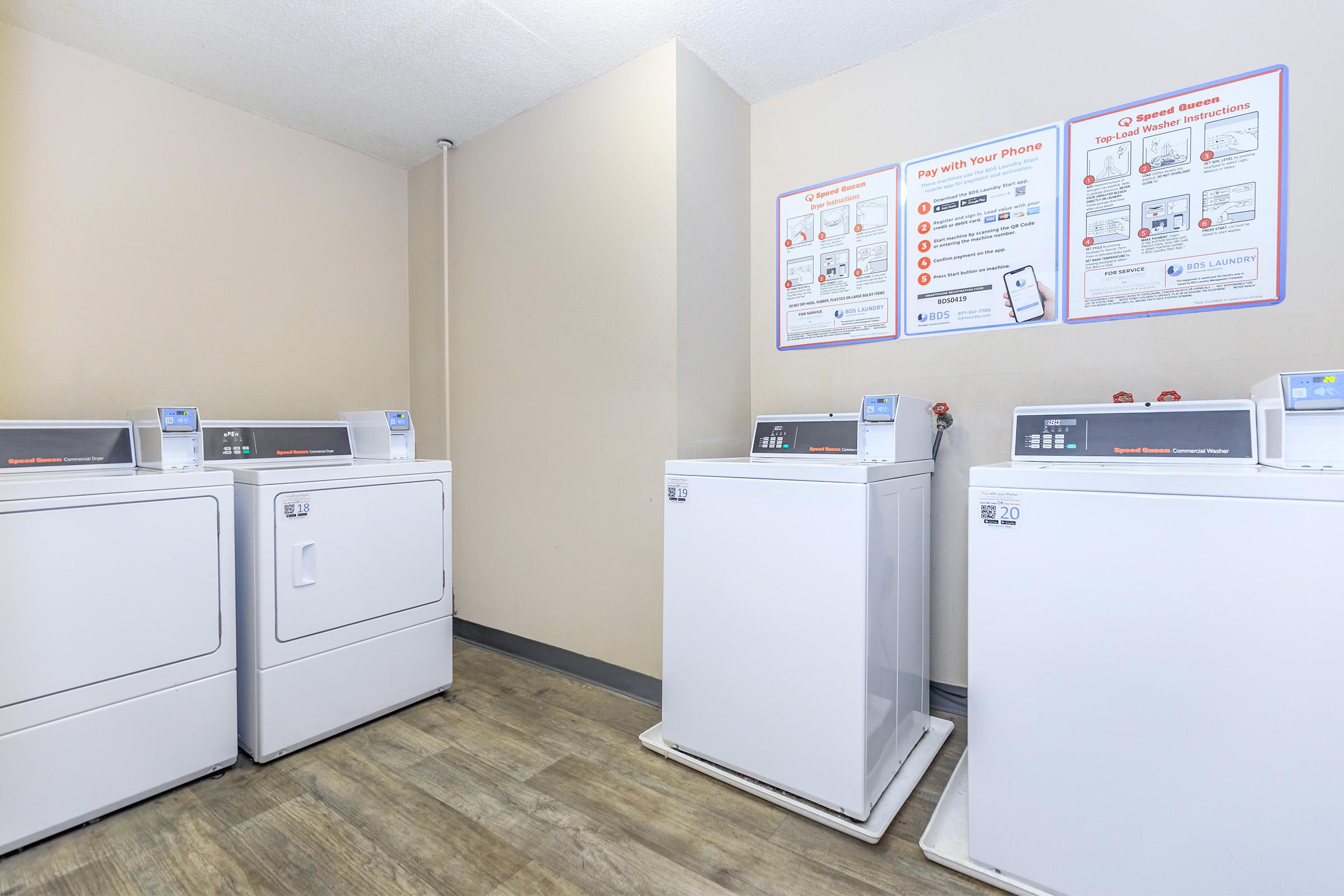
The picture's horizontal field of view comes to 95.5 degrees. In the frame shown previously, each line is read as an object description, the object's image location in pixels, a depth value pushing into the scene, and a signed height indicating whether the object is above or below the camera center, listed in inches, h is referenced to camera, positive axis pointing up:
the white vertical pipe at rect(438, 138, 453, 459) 116.6 +6.5
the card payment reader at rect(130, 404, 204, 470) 69.7 -0.2
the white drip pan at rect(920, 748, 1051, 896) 51.9 -37.3
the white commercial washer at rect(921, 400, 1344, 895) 41.4 -17.4
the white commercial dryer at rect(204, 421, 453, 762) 72.1 -18.9
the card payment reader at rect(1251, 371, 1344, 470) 44.6 +1.2
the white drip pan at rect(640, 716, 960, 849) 59.4 -37.9
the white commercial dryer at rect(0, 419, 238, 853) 56.9 -19.9
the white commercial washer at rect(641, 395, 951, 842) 59.9 -19.4
